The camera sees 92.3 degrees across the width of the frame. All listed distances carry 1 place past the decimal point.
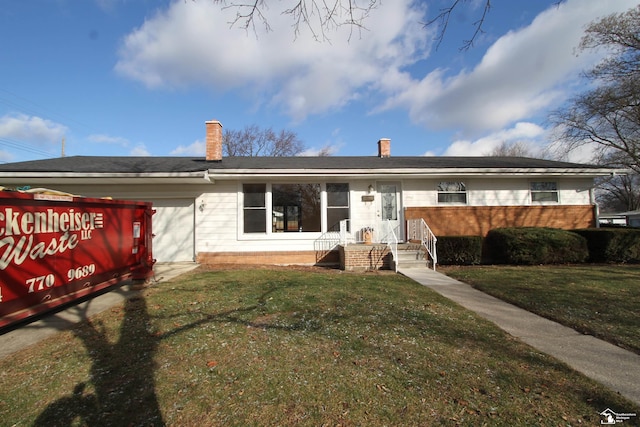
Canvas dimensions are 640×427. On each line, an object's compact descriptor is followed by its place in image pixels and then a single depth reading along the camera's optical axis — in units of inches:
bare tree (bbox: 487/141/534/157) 1771.7
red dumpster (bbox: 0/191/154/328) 152.7
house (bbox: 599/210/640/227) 1555.6
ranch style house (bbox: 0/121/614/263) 406.3
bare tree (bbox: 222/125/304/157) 1353.3
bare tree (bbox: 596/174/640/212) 1873.8
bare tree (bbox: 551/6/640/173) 693.9
